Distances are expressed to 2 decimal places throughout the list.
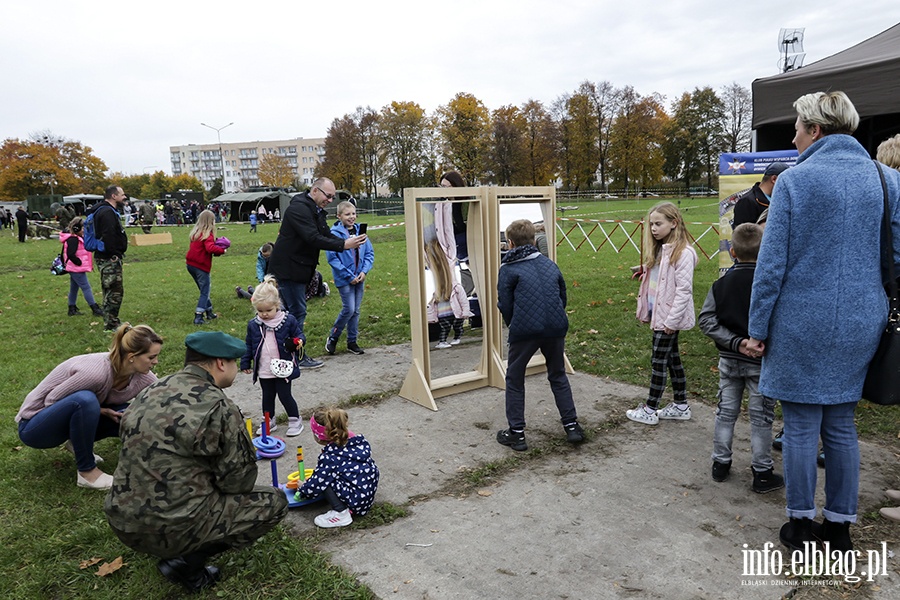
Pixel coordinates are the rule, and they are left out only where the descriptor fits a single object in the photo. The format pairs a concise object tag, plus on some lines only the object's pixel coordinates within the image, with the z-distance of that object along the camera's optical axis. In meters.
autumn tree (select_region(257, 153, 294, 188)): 90.38
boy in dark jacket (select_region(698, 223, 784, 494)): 3.85
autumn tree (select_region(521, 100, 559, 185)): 63.16
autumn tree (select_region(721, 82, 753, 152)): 61.00
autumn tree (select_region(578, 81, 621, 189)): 61.75
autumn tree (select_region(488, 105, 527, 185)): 61.72
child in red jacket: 9.59
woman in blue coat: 2.91
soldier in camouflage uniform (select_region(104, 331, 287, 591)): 2.84
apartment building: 143.50
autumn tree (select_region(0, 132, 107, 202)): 67.56
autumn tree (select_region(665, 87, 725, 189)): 62.50
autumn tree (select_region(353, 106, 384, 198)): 68.06
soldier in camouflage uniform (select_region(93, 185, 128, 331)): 8.88
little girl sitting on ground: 3.69
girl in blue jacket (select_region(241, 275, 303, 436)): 4.98
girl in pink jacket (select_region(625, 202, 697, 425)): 4.84
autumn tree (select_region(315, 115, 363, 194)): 68.06
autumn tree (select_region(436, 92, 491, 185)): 63.09
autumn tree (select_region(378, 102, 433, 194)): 66.75
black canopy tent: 5.02
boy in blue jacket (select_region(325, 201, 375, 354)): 7.42
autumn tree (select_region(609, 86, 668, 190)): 60.16
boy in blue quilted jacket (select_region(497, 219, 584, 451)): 4.67
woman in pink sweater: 4.08
